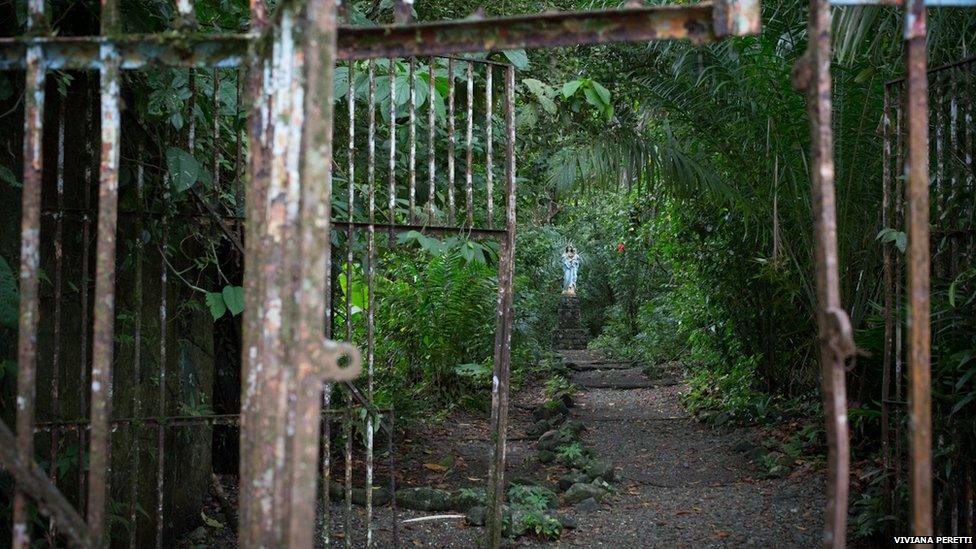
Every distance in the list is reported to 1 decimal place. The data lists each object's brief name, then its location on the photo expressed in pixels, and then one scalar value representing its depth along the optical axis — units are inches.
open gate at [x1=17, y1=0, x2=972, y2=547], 67.6
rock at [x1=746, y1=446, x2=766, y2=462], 270.4
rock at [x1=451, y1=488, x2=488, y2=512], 218.2
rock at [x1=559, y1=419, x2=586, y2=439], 317.4
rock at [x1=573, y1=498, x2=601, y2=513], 227.6
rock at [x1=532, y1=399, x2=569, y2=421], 359.6
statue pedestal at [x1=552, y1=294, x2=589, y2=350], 759.1
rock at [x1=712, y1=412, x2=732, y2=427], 325.7
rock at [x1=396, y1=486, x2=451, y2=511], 217.8
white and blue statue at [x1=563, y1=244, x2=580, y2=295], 741.9
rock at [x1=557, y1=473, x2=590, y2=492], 248.2
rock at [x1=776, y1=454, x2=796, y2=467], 255.1
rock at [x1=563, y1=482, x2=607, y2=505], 235.0
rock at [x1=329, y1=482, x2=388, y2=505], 220.2
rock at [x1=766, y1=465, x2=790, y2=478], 249.6
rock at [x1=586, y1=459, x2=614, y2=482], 257.3
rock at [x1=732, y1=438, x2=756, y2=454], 284.2
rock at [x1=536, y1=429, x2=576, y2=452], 301.7
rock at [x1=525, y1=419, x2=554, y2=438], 329.1
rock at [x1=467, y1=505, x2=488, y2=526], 205.8
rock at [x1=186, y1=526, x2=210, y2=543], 173.3
